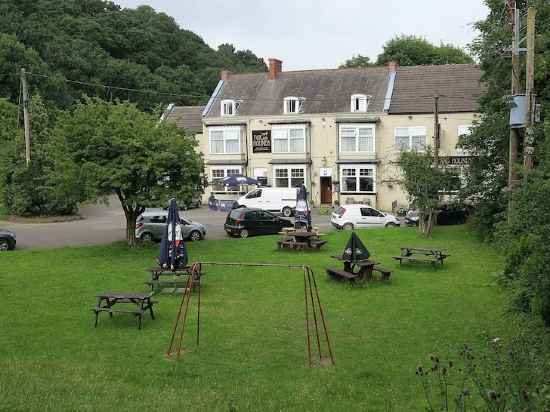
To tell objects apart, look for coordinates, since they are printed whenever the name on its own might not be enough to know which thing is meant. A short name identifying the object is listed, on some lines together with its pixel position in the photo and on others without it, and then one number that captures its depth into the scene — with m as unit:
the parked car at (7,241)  25.61
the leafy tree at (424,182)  28.62
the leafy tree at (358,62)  78.88
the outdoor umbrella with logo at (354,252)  18.86
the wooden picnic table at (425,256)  21.23
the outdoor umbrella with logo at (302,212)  27.95
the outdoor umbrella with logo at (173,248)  18.25
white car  34.00
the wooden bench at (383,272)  18.72
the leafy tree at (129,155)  23.00
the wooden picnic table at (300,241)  25.31
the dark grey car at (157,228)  28.62
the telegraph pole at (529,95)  15.93
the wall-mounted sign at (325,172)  48.63
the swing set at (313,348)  11.33
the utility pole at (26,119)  33.72
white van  41.75
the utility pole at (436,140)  30.09
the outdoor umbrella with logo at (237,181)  46.88
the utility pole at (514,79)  17.61
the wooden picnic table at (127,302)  13.83
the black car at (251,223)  30.53
